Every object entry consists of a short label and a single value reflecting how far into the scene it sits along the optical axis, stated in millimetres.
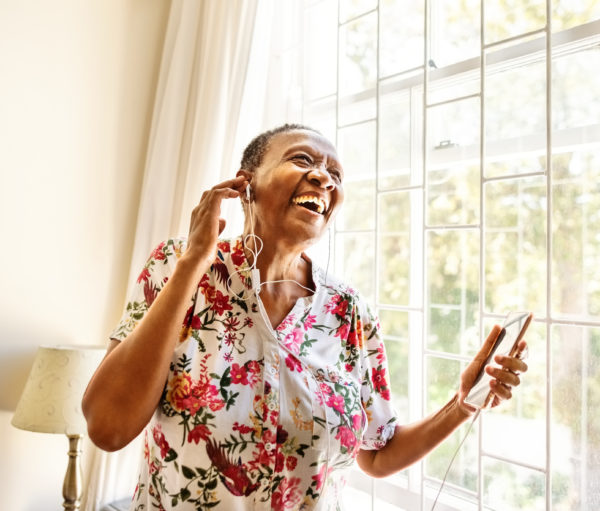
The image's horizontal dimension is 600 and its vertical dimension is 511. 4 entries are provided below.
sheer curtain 1812
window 1182
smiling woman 932
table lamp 1620
